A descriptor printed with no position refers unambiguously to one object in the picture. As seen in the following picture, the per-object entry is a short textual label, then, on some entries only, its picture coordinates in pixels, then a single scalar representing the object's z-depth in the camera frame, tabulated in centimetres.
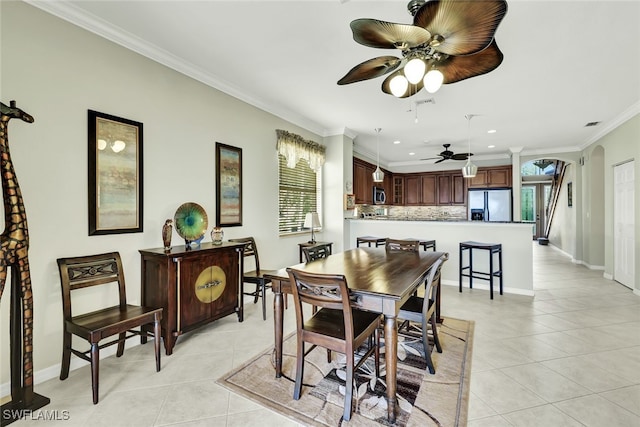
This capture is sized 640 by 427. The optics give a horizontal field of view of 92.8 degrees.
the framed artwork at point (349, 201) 552
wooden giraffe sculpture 171
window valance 445
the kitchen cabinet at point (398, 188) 886
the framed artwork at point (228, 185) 350
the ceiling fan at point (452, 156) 608
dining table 176
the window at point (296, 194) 462
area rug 179
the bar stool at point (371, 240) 532
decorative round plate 294
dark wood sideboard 256
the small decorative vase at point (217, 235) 316
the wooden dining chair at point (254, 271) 348
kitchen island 445
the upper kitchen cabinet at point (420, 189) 850
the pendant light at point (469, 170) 498
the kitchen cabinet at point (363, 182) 650
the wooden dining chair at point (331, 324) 175
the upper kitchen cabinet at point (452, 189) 812
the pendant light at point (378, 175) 538
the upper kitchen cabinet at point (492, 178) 749
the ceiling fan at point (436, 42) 146
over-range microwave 752
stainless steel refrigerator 737
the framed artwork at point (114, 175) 240
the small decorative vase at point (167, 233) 266
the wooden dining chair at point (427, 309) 223
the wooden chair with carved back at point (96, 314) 197
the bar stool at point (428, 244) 492
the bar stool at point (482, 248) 428
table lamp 473
